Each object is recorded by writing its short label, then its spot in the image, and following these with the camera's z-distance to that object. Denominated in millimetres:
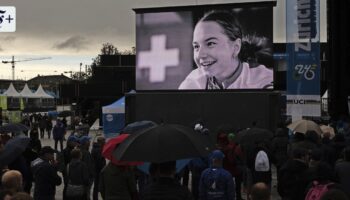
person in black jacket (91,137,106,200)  11852
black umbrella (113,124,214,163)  5355
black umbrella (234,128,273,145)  11586
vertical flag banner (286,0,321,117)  19094
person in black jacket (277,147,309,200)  7831
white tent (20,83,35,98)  60094
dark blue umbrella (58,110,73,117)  45184
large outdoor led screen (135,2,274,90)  28219
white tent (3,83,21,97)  58909
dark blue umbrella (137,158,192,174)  7430
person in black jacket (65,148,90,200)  9219
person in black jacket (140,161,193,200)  5180
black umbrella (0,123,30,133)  13383
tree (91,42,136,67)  110375
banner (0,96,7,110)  39853
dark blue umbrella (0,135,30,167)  8716
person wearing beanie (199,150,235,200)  8055
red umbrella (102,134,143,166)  7348
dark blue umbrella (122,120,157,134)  9250
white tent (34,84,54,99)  61562
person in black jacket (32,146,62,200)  9001
